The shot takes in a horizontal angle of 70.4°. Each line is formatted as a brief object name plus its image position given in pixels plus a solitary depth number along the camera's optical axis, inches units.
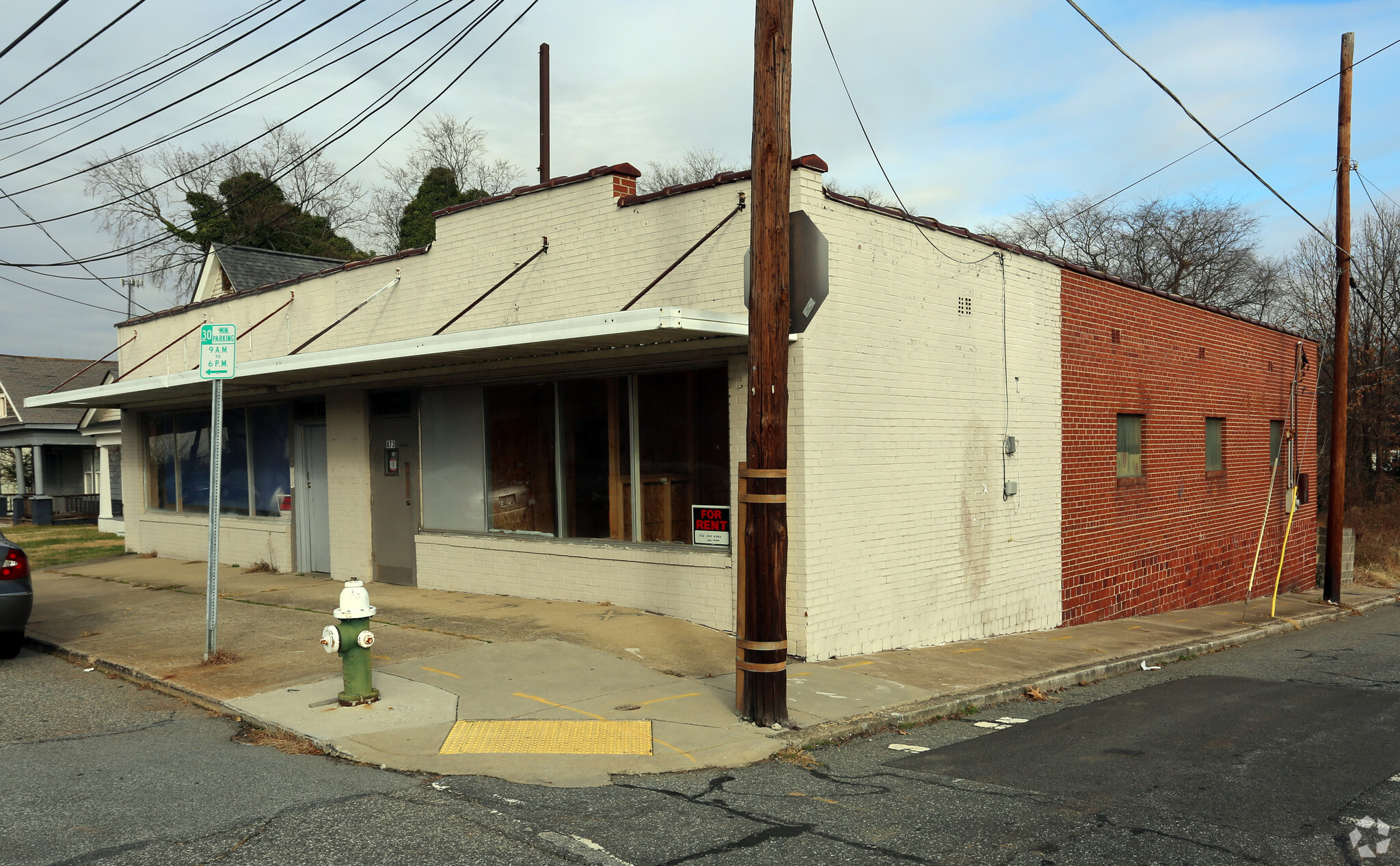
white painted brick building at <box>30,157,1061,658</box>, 373.7
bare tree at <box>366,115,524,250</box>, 1601.9
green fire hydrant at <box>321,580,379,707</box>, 283.4
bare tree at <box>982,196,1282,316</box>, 1523.1
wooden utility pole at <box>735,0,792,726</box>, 272.2
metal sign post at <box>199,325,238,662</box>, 337.7
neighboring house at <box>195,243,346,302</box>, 791.7
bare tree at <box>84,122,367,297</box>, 1592.0
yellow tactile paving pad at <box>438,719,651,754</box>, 251.6
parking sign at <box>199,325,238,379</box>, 339.9
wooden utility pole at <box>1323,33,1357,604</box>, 664.4
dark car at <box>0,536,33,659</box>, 363.3
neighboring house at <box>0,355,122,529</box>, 1298.0
